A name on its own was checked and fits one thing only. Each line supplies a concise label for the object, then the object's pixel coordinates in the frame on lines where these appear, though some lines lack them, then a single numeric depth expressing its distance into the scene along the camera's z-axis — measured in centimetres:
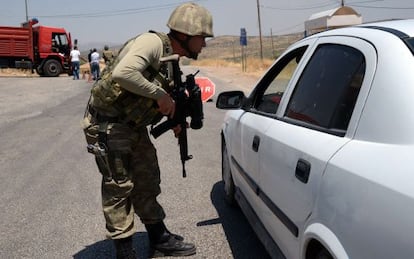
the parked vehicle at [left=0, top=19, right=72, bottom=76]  3059
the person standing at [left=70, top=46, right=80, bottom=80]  2826
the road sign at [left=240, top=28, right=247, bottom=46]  3470
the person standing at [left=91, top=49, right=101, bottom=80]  2594
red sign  1470
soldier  342
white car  186
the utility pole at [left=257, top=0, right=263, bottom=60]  4472
